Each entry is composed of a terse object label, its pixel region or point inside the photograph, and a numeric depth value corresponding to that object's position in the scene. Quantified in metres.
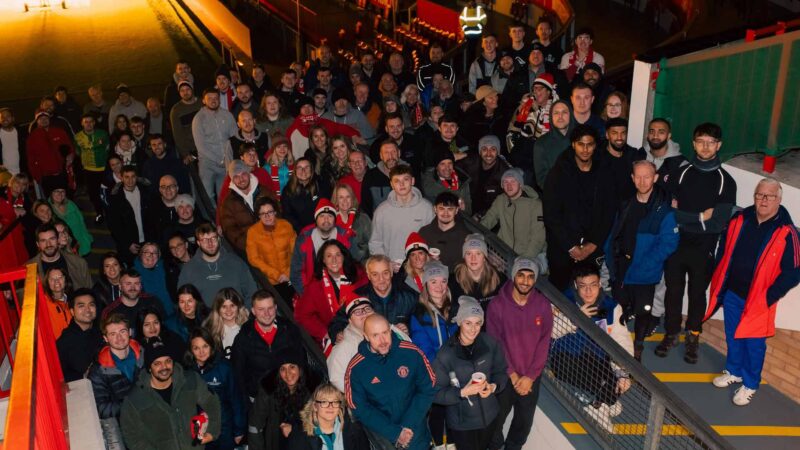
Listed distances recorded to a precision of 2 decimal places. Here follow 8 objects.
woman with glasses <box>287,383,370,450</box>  5.28
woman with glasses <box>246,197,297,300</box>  7.63
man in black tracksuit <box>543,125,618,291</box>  6.96
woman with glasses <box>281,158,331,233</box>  8.03
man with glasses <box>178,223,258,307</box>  7.29
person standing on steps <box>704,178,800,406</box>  6.30
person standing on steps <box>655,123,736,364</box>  6.55
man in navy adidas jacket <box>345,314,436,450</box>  5.40
